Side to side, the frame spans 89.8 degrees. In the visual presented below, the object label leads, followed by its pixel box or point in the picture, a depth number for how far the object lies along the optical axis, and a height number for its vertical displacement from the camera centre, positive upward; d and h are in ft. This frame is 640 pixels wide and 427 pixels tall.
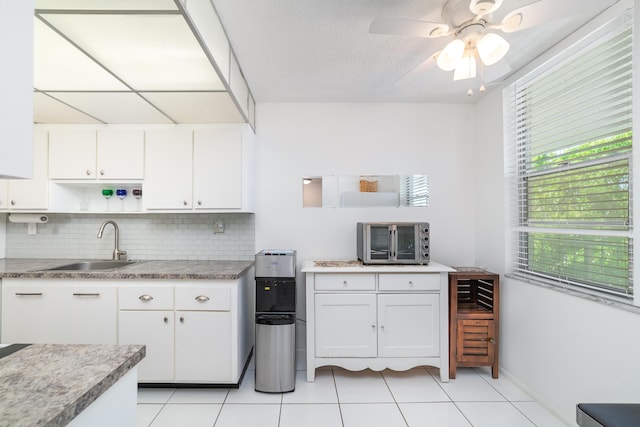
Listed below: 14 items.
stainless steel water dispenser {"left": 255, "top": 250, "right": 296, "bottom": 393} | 8.02 -2.66
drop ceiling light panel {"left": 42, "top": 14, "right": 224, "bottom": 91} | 4.84 +2.92
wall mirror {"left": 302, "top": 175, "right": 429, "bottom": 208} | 10.59 +0.82
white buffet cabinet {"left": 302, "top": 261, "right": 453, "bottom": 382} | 8.54 -2.74
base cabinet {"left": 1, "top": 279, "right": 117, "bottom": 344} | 7.87 -2.32
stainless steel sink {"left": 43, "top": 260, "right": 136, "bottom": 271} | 9.89 -1.49
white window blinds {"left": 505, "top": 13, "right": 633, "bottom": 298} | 5.90 +1.11
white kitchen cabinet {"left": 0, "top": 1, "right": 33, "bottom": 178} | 2.24 +0.93
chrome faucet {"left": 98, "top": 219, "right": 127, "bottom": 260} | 10.06 -0.88
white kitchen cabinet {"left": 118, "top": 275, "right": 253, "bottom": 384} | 7.94 -2.82
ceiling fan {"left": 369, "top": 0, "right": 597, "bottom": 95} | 4.80 +3.07
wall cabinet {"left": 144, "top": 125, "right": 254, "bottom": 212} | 9.24 +1.37
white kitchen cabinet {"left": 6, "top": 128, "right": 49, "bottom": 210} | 9.18 +0.84
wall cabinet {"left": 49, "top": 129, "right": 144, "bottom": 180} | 9.26 +1.81
